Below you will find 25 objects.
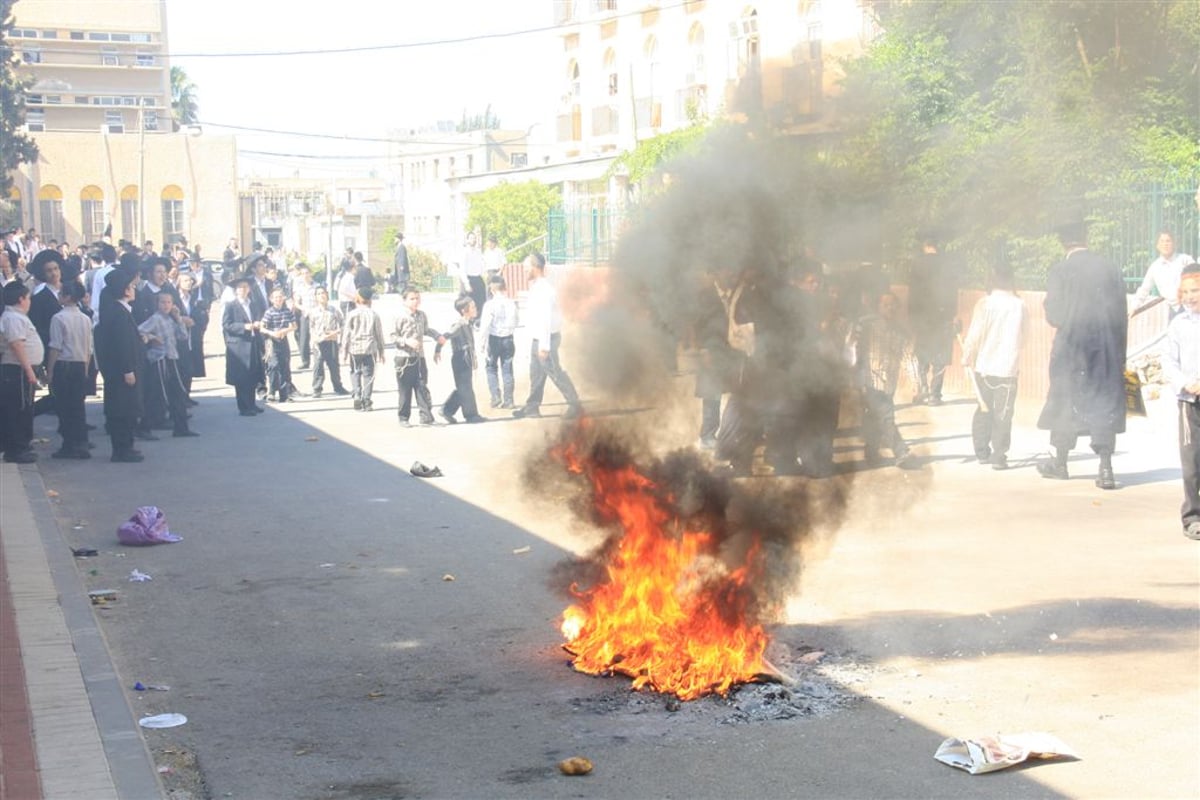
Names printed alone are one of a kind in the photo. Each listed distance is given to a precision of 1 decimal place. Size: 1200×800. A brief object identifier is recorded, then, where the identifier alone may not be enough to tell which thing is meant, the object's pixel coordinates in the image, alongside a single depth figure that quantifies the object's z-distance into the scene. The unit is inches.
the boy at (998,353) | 467.8
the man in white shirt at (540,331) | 590.2
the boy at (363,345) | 702.5
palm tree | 3978.8
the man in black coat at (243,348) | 681.6
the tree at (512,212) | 1369.3
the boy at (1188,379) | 361.4
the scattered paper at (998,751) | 202.1
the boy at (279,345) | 719.7
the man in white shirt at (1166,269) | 553.4
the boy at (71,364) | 538.0
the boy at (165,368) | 606.5
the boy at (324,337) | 764.0
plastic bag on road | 390.6
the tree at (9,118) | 1967.3
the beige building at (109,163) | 2832.2
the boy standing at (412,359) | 634.2
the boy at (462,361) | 642.8
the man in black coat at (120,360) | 541.0
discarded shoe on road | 501.7
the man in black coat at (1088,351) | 437.7
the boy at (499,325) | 653.9
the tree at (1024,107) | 363.9
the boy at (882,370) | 336.5
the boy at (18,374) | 514.6
